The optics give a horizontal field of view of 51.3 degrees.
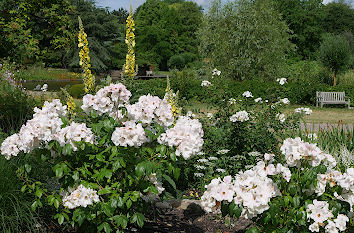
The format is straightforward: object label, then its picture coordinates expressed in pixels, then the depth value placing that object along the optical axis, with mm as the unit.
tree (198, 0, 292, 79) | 16703
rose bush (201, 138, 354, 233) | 2232
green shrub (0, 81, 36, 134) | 5949
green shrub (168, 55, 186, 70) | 39312
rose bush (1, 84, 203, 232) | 2469
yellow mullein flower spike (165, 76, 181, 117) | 3863
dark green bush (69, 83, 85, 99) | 15484
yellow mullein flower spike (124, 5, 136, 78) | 4637
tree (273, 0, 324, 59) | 44250
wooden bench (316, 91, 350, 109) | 15969
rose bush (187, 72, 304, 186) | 4789
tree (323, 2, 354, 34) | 50375
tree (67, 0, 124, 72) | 32344
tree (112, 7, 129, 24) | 63697
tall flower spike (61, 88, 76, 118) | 3859
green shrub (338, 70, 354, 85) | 19703
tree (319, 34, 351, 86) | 19562
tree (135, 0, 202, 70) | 42469
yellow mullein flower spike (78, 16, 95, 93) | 4281
